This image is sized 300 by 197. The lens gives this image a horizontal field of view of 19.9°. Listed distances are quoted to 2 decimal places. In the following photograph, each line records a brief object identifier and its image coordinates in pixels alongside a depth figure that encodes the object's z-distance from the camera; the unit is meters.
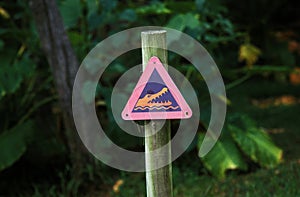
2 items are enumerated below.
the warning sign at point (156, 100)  3.78
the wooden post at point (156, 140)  3.88
